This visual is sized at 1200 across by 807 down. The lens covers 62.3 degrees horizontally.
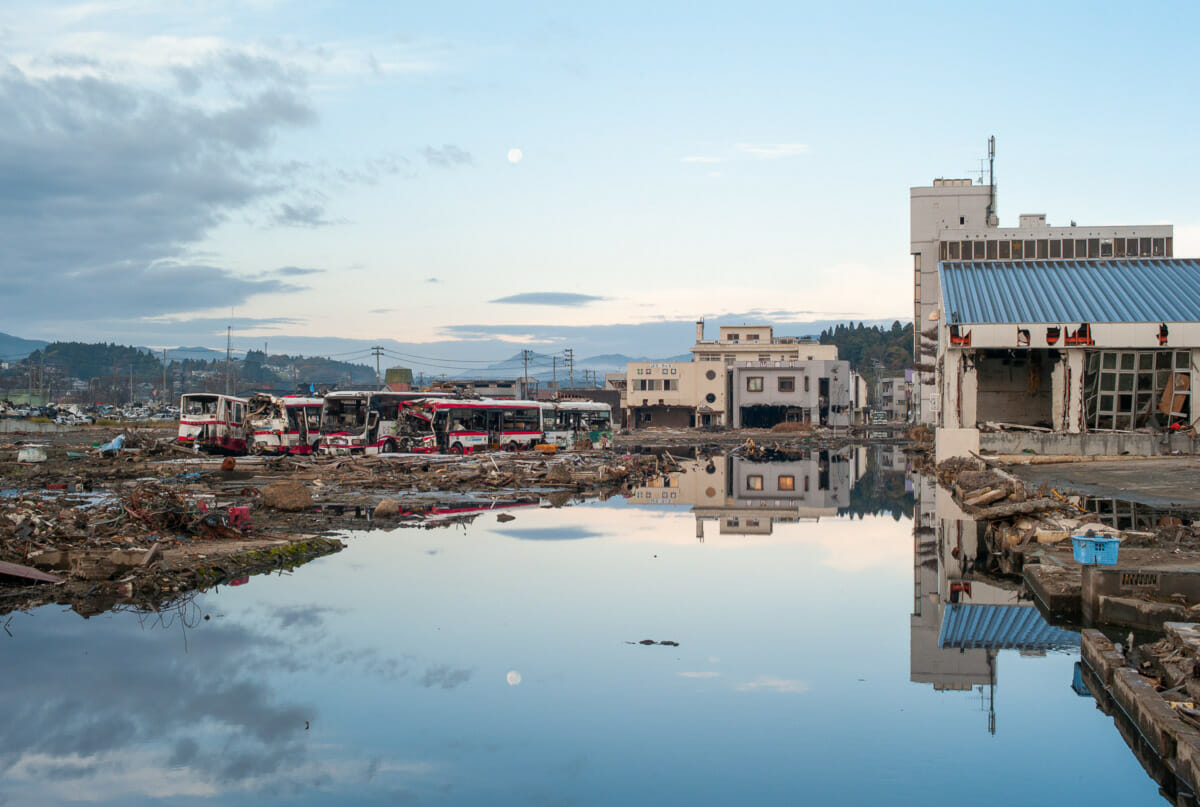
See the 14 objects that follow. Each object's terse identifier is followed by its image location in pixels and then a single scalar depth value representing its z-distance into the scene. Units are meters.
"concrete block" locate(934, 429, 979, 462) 32.88
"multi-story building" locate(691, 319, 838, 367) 91.69
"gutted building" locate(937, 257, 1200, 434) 32.72
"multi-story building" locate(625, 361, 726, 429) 82.94
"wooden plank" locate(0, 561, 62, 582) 13.23
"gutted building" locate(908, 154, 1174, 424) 63.66
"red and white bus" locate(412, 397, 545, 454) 43.88
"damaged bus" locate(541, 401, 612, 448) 49.25
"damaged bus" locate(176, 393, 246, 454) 42.53
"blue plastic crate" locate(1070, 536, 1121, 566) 12.17
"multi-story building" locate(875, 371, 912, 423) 125.10
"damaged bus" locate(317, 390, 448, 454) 42.81
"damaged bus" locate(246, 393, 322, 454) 44.00
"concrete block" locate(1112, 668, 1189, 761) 7.07
